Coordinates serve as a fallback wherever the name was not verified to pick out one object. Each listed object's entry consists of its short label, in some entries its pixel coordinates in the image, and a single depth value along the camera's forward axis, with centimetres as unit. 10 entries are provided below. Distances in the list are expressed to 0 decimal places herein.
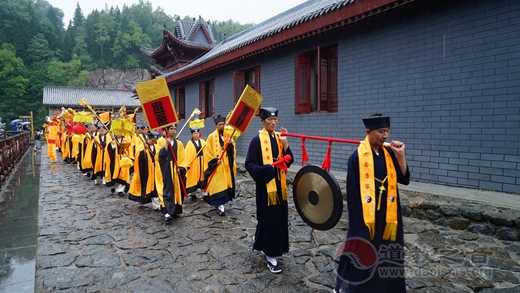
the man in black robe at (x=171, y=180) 636
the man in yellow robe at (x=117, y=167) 927
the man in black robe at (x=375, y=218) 299
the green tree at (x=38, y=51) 5781
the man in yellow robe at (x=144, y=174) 726
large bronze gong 336
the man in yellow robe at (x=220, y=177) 675
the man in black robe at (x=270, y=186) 418
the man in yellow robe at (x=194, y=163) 802
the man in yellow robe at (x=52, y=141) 1925
